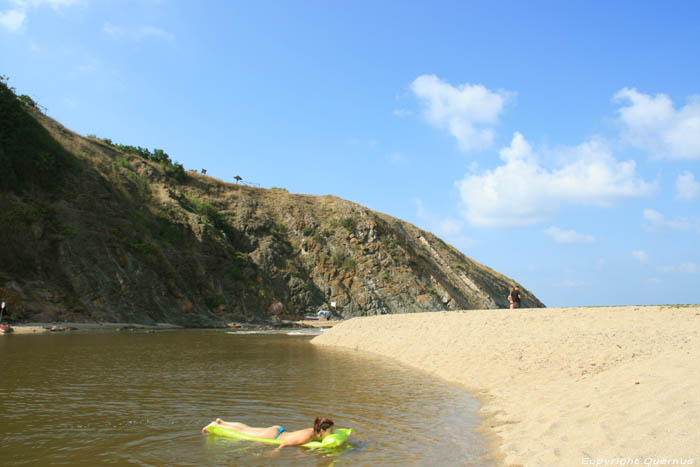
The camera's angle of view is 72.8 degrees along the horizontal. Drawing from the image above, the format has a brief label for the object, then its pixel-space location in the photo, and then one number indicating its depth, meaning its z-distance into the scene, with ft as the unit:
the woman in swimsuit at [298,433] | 24.14
